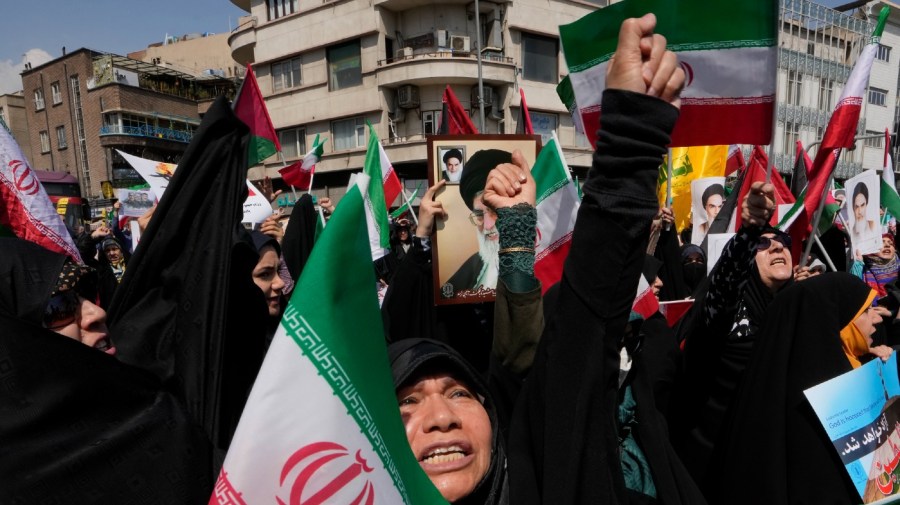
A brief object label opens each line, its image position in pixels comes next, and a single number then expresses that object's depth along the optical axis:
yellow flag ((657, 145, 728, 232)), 7.46
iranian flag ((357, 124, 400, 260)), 4.94
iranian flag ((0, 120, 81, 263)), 2.98
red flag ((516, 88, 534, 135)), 5.86
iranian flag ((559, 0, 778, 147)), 1.99
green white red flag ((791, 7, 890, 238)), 3.17
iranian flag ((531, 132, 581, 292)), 3.03
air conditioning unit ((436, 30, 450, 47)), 24.14
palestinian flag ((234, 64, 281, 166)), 3.69
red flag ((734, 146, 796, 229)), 4.35
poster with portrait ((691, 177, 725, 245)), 6.35
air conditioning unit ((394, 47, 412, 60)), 24.23
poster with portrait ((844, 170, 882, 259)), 4.91
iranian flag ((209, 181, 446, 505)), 0.87
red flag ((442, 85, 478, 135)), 6.38
